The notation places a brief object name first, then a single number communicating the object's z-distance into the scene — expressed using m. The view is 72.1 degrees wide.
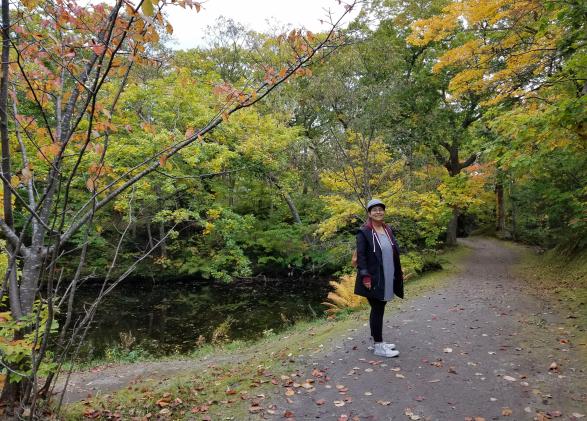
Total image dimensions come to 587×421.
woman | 5.05
